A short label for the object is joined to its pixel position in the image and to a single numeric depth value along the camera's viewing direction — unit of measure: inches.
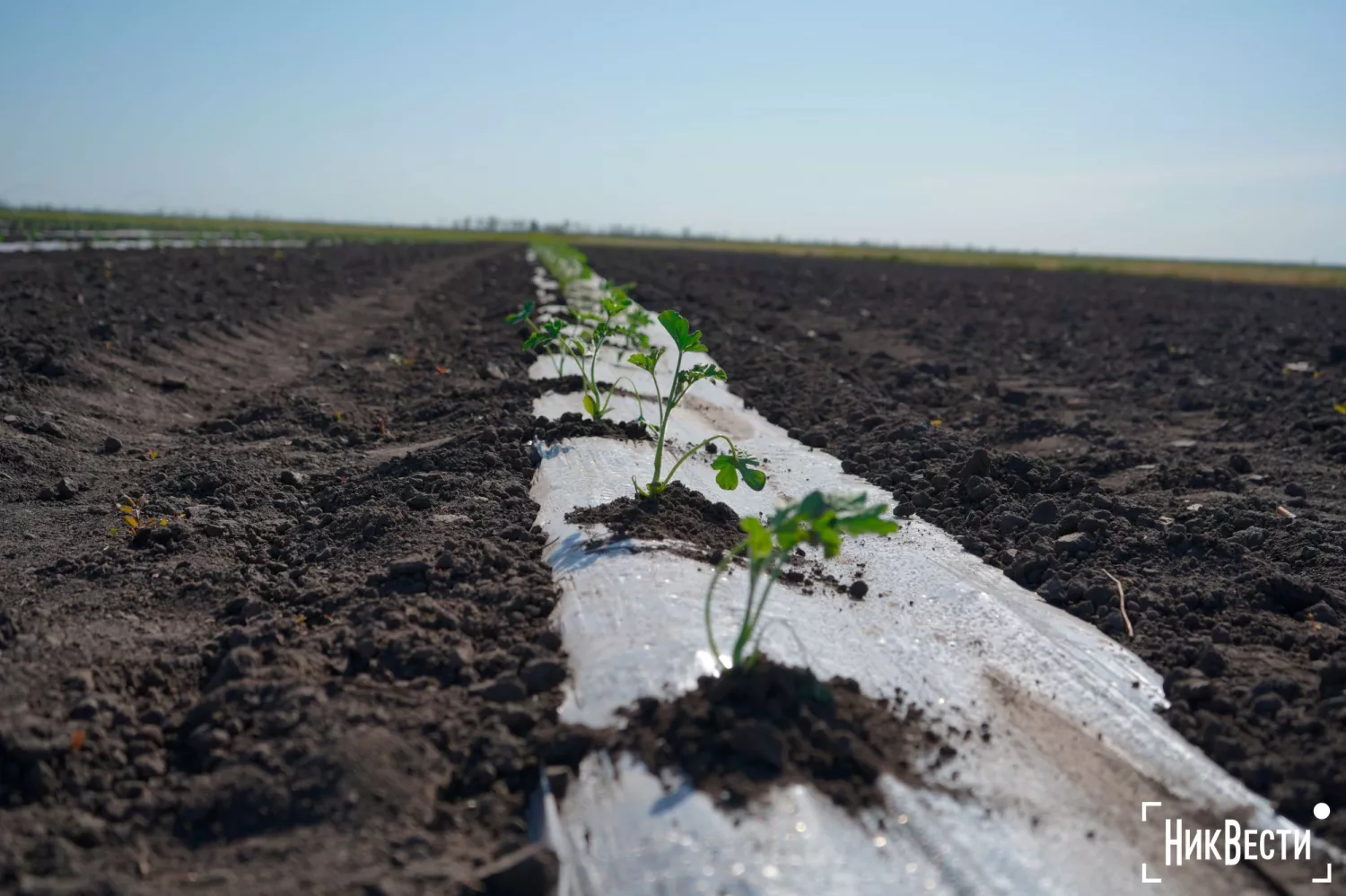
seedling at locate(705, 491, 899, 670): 84.7
